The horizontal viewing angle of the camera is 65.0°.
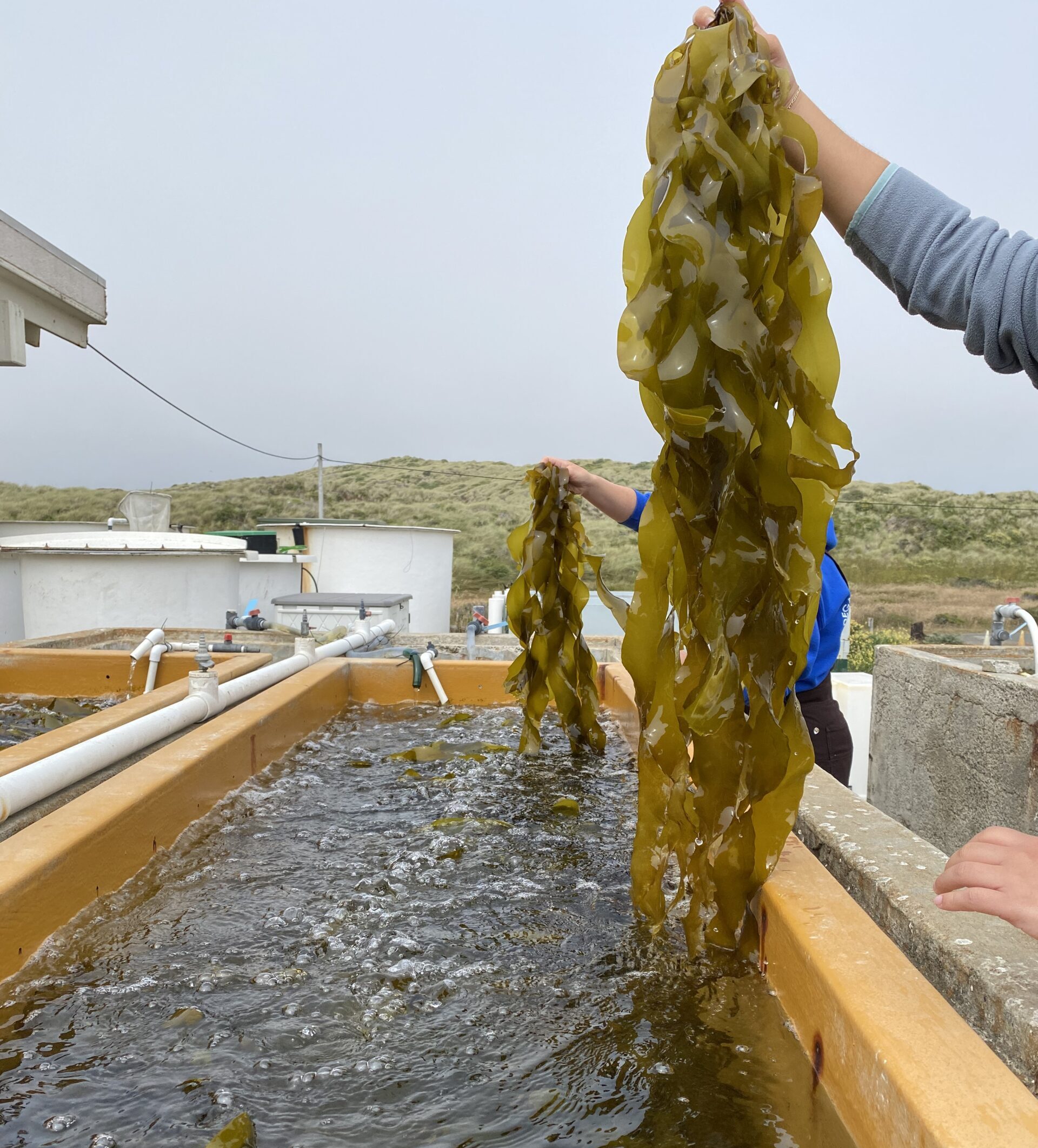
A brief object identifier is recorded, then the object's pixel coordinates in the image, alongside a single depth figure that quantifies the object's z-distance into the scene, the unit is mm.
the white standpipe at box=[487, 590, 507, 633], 7113
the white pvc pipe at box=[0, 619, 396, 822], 1707
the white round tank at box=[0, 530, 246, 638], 5625
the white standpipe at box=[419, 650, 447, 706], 3668
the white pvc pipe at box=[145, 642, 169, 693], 3832
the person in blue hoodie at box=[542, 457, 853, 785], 2258
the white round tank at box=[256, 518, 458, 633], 8234
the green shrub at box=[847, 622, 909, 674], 8719
